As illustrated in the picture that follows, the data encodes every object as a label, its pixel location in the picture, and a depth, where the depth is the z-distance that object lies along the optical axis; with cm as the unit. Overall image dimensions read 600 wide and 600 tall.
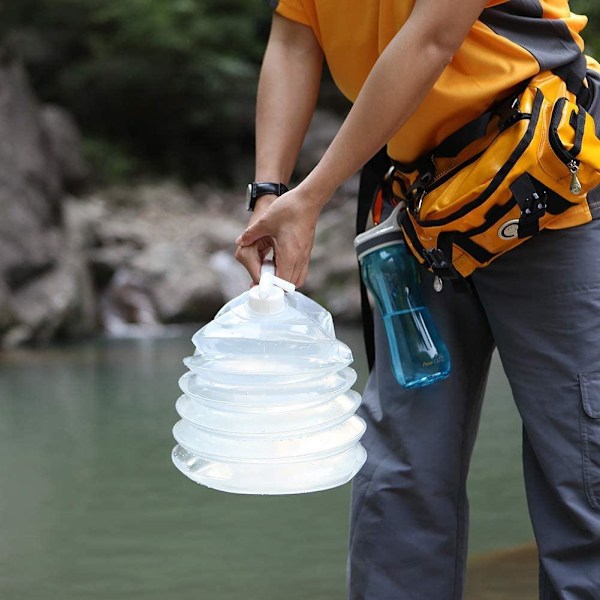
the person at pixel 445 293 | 276
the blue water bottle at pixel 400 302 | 295
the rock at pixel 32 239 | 1321
